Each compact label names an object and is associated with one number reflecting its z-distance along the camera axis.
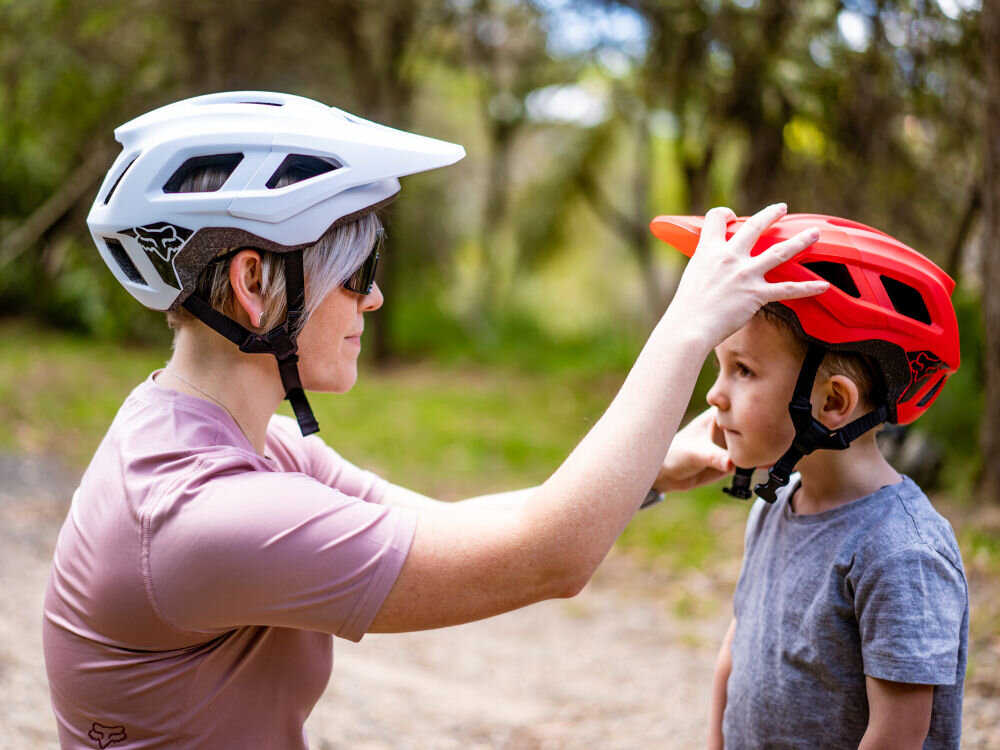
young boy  1.79
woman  1.62
